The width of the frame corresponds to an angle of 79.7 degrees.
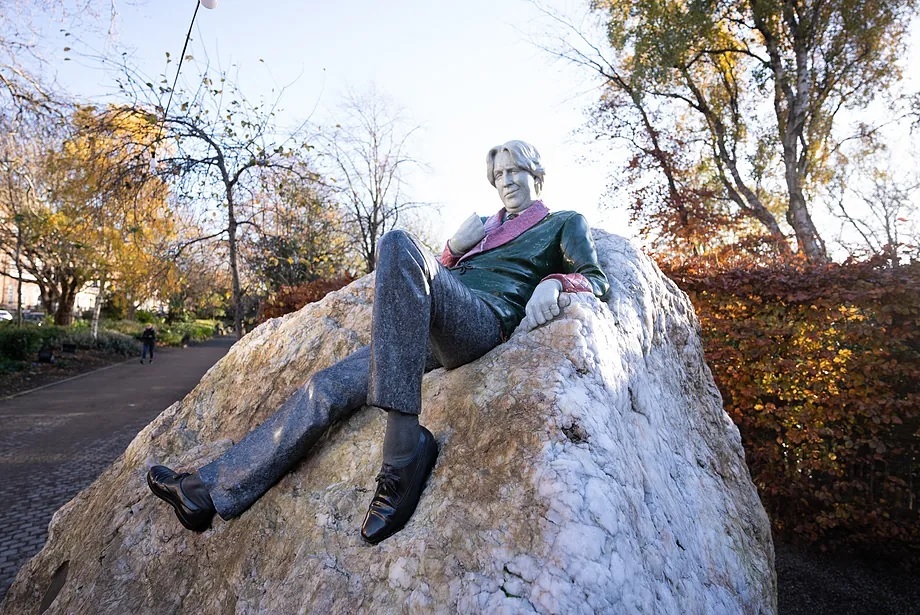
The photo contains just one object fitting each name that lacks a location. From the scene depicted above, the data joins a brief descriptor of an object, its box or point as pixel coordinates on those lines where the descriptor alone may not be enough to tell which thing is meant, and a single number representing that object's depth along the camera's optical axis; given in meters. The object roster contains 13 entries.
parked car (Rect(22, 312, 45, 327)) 30.67
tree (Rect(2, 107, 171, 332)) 8.38
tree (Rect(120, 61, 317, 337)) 8.09
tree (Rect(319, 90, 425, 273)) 13.47
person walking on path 20.12
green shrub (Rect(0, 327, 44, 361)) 14.75
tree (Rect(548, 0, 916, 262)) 11.85
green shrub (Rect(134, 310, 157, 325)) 32.47
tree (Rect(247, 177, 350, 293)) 9.03
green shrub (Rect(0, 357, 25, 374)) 13.47
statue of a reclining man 1.93
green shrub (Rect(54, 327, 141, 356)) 18.92
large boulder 1.67
